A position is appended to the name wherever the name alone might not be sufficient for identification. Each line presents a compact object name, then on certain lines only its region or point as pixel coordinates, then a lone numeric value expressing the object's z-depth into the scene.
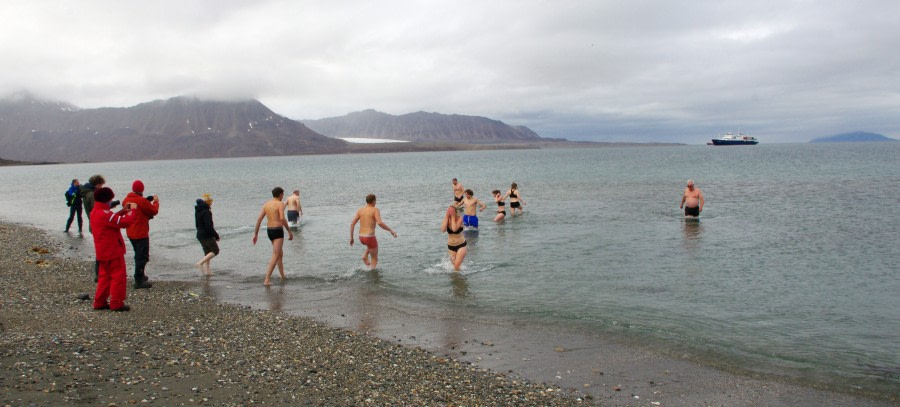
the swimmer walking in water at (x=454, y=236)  13.05
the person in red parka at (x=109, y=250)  8.97
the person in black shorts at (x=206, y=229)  13.20
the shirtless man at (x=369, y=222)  12.88
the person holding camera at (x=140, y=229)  10.54
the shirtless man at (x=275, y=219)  12.38
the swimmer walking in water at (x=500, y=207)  24.01
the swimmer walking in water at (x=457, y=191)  23.75
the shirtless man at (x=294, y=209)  23.11
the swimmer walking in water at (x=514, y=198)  26.23
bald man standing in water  23.12
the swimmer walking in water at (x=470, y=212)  19.97
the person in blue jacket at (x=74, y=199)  20.33
